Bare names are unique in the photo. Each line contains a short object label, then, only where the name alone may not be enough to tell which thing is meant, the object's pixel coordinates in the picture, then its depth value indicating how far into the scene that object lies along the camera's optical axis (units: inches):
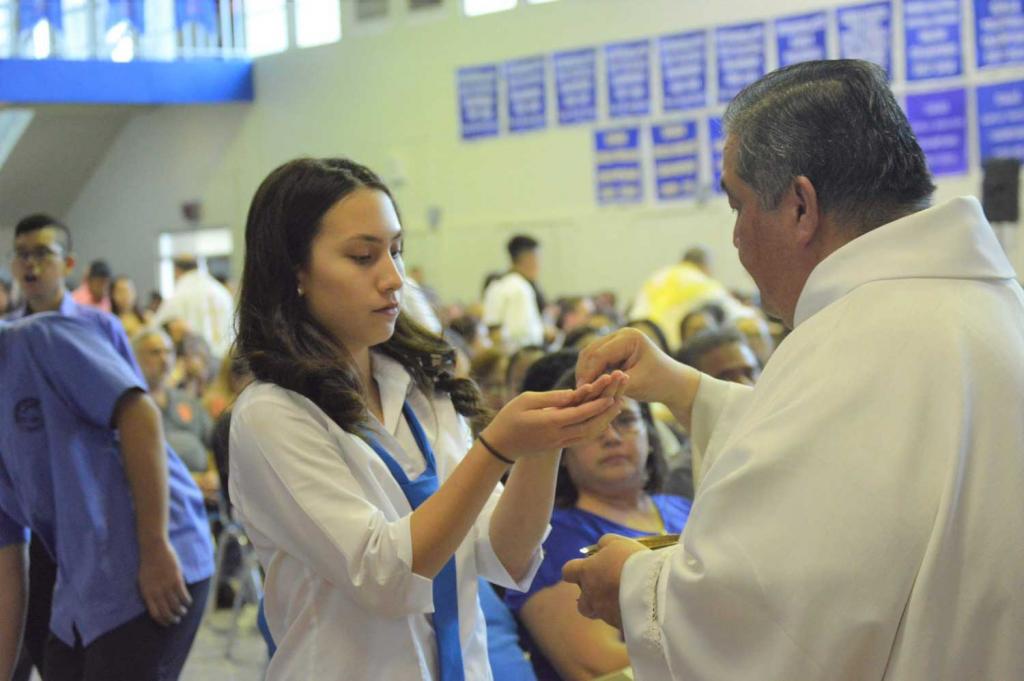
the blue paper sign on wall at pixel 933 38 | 478.9
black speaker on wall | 341.4
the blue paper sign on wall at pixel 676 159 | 552.1
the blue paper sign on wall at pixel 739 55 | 524.4
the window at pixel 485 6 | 613.6
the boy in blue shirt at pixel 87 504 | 115.5
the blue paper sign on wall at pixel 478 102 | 616.4
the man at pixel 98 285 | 457.4
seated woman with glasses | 117.7
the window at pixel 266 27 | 695.7
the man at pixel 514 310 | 380.8
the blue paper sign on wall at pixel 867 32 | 487.5
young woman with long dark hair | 77.5
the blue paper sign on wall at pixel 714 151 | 536.1
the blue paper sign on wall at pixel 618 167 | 575.2
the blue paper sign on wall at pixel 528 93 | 593.9
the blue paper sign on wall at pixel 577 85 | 580.1
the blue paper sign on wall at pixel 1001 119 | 477.7
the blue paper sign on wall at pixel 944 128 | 487.8
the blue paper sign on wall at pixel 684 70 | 545.3
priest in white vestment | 64.5
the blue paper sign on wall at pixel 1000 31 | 468.8
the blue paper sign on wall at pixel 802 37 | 503.2
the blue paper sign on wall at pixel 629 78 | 564.7
